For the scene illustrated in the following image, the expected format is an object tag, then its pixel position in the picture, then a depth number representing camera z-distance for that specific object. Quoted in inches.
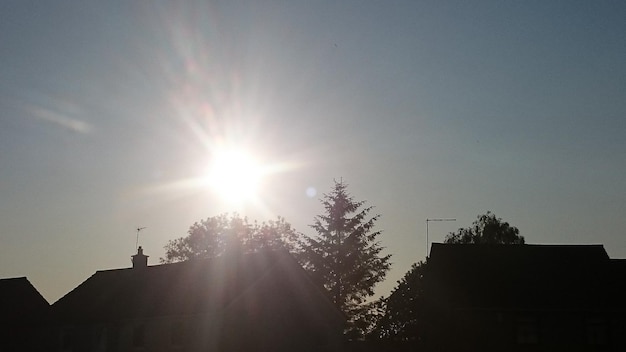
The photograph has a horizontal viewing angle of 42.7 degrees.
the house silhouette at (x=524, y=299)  1753.2
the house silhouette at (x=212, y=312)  1685.5
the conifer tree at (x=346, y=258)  2613.2
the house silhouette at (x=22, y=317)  2079.2
